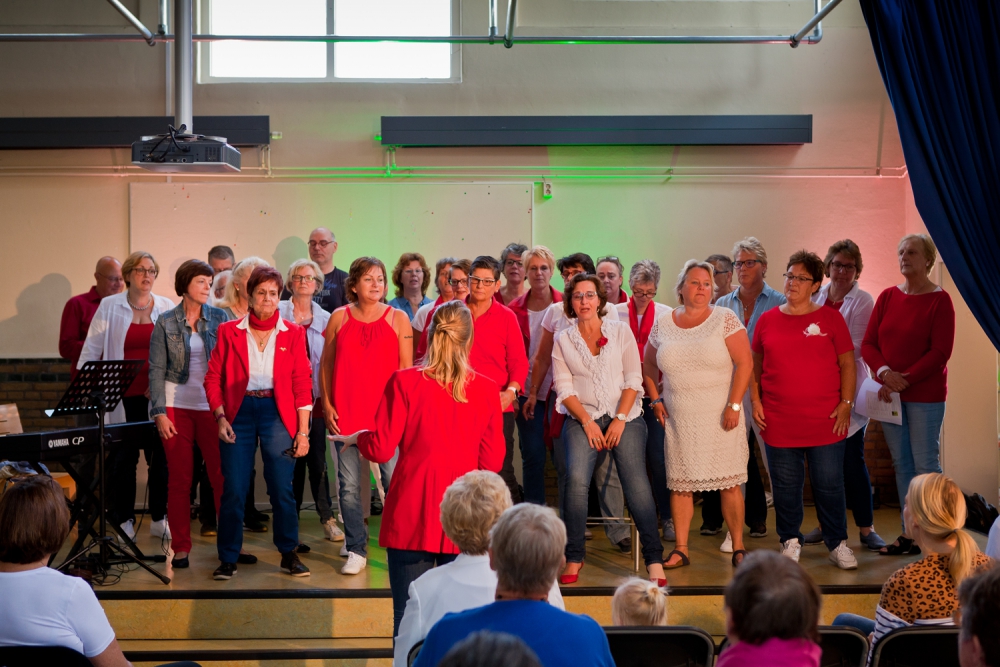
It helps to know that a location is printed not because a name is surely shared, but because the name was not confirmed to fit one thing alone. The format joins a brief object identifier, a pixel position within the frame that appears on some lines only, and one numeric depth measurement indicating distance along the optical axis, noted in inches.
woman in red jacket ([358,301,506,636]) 124.0
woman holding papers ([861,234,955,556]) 177.8
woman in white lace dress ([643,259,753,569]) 169.9
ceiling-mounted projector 188.2
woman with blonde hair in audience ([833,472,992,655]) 103.0
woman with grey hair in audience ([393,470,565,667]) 95.0
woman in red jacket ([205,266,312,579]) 171.0
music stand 166.6
